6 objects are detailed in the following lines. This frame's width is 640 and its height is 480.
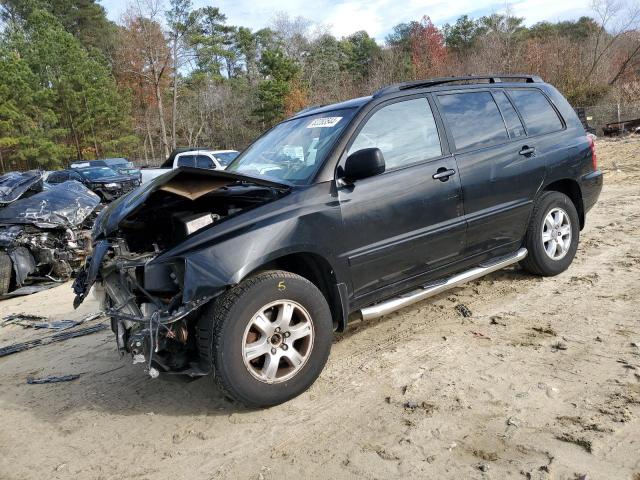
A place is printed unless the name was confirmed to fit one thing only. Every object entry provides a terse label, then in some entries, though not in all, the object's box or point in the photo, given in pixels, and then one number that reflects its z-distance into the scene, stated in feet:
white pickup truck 47.62
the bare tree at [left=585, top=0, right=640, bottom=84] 103.04
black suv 10.06
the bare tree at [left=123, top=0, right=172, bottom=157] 124.16
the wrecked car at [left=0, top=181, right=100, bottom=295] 24.81
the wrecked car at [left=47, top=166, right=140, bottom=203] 58.75
